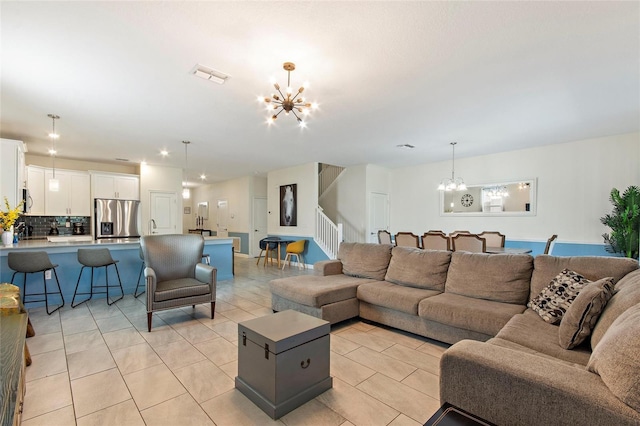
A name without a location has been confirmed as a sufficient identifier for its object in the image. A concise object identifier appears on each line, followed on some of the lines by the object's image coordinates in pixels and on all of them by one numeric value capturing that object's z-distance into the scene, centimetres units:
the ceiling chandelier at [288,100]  276
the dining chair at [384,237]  594
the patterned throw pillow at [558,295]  221
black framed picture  816
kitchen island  413
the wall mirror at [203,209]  1174
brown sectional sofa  118
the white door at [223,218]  1059
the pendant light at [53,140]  418
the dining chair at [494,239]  503
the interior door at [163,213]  775
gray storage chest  189
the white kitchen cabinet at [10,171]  442
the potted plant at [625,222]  459
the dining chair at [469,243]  421
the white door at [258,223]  953
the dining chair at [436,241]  459
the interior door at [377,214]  779
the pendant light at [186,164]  567
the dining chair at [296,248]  743
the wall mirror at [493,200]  616
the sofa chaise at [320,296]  326
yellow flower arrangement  411
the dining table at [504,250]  438
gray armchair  336
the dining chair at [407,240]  487
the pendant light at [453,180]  617
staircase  705
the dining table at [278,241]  778
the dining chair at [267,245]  783
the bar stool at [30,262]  371
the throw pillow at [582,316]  180
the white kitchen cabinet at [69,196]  654
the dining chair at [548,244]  453
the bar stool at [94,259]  418
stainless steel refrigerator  700
